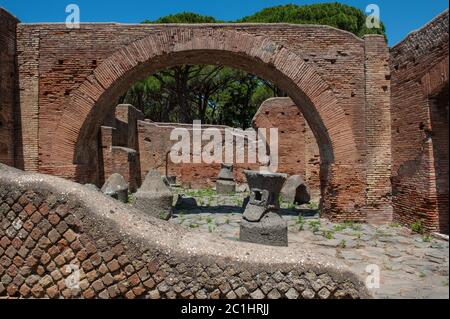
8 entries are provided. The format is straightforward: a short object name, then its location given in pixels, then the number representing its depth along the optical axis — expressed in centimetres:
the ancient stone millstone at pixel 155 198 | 738
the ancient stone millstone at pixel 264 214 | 553
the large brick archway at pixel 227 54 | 767
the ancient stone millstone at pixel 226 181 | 1358
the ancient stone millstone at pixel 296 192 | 1067
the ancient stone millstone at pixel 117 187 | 868
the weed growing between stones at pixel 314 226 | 677
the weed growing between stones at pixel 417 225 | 513
